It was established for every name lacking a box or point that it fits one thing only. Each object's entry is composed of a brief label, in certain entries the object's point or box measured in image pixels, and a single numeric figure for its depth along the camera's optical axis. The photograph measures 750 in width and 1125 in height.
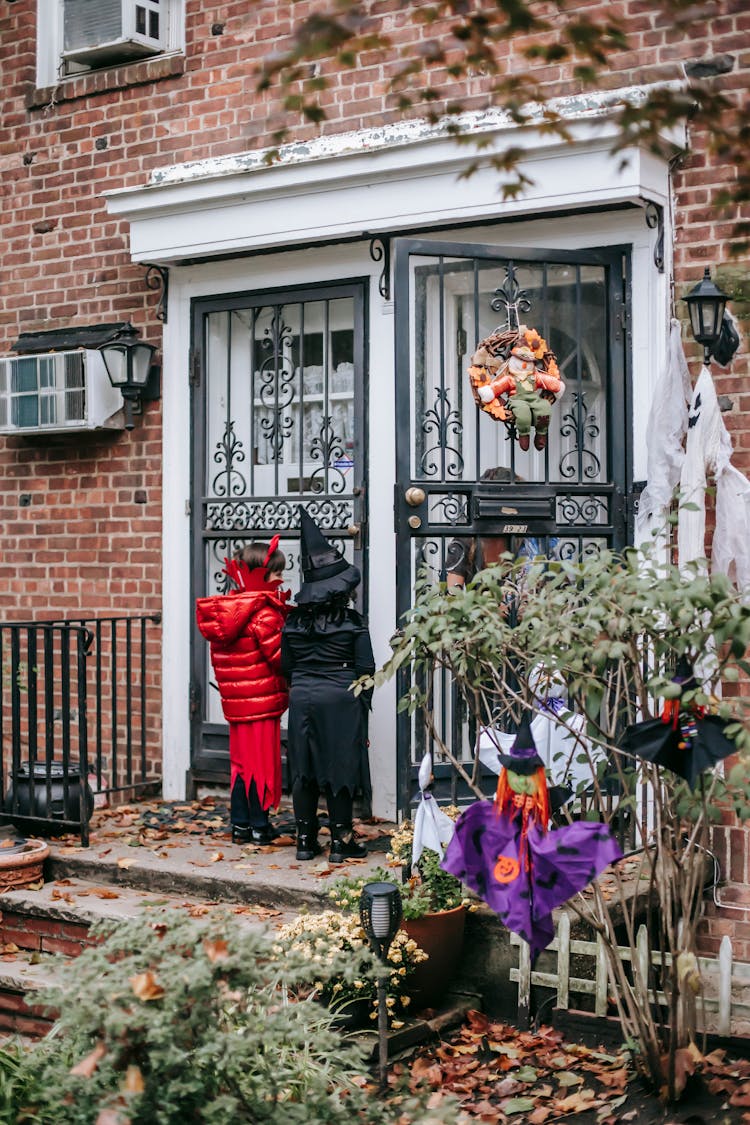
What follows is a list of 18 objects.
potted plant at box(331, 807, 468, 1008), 4.92
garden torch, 4.31
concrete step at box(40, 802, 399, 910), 5.61
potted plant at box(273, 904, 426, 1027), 4.61
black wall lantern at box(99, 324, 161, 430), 7.36
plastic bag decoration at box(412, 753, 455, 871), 4.98
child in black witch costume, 5.98
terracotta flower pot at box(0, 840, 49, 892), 6.04
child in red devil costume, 6.27
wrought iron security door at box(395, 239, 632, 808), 5.77
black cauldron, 6.59
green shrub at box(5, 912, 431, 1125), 2.83
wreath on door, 5.63
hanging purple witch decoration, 3.92
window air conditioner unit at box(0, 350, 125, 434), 7.53
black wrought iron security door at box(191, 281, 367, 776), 6.93
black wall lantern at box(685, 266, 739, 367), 5.38
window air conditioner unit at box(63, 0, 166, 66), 7.48
